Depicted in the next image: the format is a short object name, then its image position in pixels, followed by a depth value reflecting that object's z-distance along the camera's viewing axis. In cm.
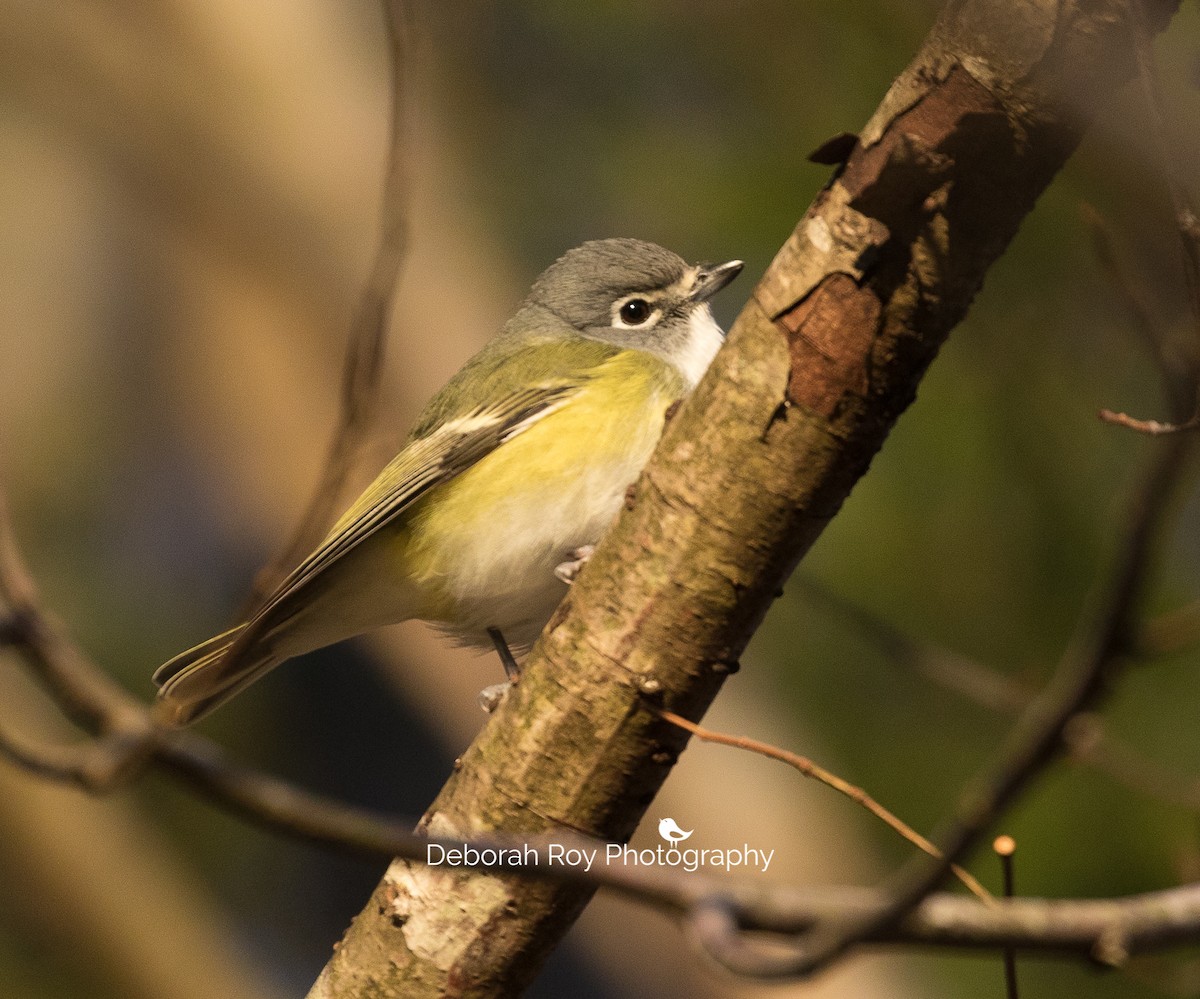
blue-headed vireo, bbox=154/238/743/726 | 841
